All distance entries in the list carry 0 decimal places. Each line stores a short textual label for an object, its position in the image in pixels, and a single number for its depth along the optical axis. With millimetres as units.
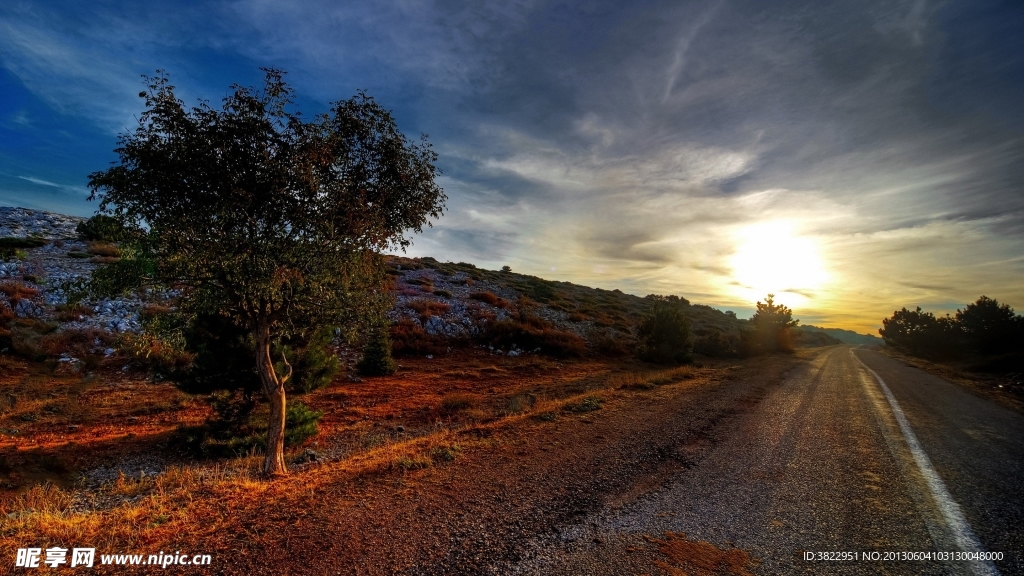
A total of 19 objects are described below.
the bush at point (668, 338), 34062
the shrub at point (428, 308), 37750
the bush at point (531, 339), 35906
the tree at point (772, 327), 48531
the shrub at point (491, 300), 46300
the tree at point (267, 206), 7465
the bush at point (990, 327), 40094
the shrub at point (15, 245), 33272
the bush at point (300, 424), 13297
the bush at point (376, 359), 25922
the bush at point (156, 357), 8680
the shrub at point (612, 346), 38581
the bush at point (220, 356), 13547
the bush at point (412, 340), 32062
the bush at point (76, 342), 22419
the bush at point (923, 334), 51875
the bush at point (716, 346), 43312
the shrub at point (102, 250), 40062
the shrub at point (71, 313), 25344
